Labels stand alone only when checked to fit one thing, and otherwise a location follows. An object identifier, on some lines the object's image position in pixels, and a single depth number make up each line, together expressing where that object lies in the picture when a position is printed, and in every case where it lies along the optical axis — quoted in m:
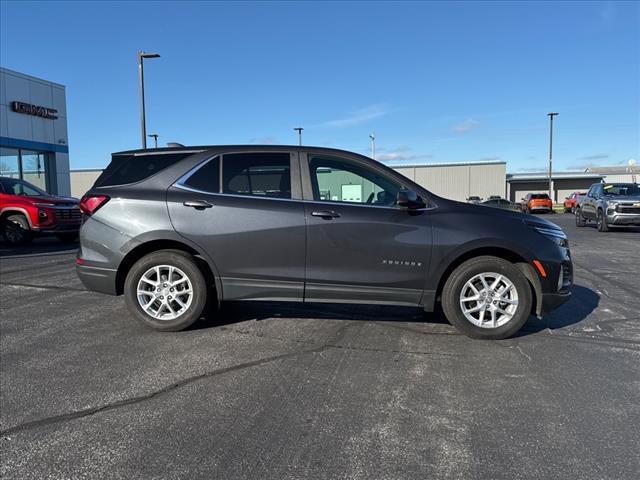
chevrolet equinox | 4.44
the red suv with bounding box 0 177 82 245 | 11.82
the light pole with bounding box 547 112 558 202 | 47.53
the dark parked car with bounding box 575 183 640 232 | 15.62
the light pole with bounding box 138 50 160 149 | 17.44
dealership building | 19.56
